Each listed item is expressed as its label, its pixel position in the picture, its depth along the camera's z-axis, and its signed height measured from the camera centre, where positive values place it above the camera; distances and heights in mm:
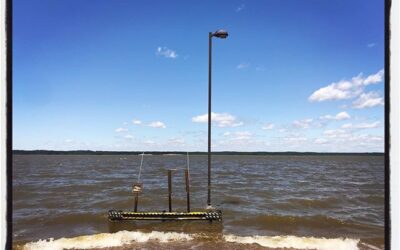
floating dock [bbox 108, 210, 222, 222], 14969 -3857
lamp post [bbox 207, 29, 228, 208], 14550 +2459
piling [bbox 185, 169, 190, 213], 16188 -2550
